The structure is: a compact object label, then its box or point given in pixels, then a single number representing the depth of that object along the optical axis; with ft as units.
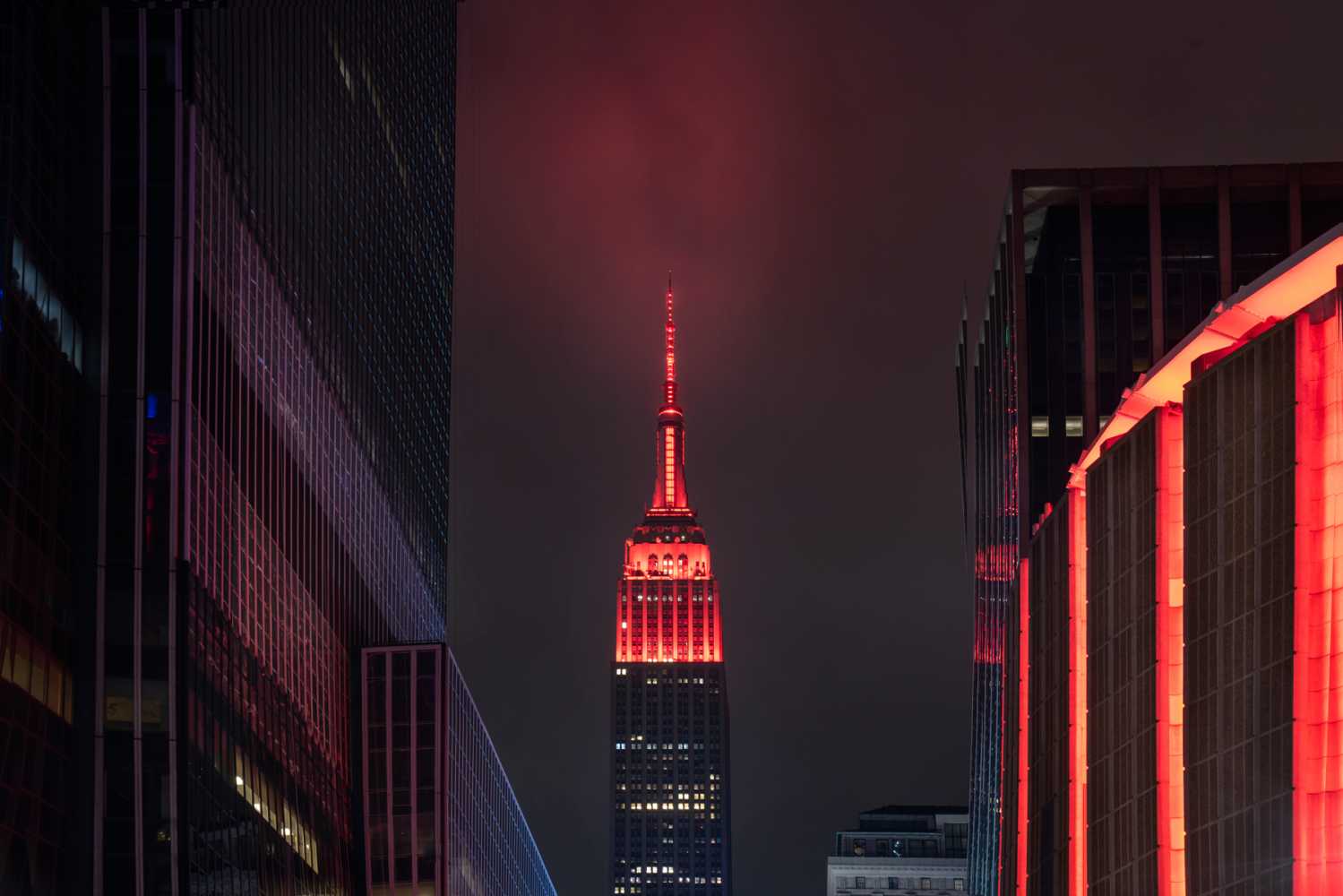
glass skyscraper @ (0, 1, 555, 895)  260.01
